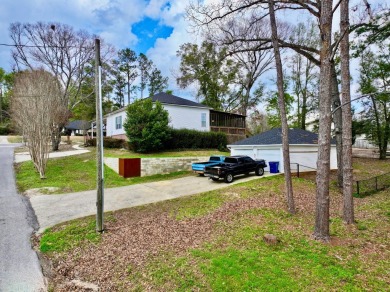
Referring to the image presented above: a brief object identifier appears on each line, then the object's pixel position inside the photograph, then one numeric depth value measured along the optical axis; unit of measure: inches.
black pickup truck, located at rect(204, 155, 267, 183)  499.8
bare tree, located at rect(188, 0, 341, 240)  209.2
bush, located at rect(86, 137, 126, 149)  887.7
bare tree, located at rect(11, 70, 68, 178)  507.2
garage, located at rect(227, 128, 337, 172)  617.6
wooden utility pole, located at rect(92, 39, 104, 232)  249.6
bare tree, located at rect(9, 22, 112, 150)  863.7
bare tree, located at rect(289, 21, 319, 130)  1101.4
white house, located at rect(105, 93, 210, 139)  926.4
